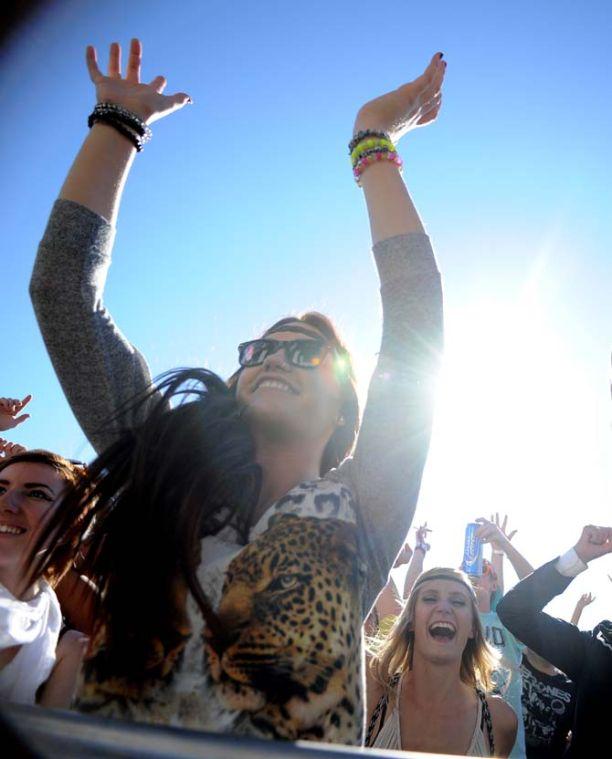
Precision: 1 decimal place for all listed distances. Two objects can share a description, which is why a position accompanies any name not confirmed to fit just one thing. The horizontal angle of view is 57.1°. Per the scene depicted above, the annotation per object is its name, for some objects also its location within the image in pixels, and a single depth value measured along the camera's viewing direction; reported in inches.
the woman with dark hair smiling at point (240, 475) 40.8
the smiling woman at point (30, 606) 71.6
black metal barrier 15.3
